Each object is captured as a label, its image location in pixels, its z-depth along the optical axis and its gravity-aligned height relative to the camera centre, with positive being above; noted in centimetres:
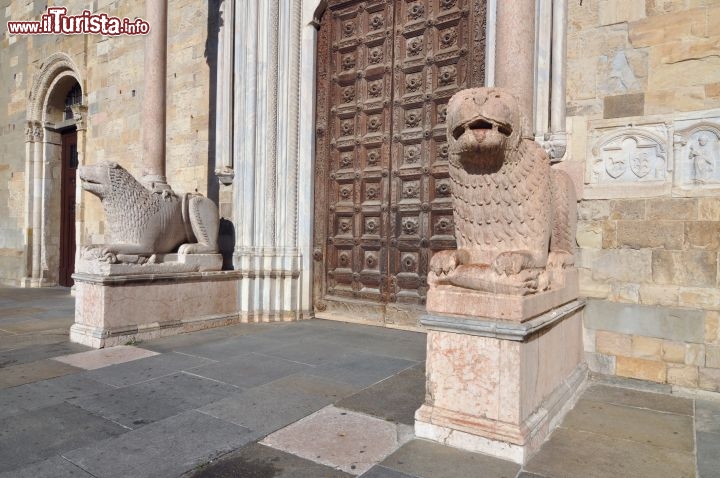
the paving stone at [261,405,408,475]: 219 -103
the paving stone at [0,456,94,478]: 201 -103
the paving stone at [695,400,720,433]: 271 -107
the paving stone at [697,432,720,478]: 216 -105
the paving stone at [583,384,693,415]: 305 -107
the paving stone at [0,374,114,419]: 281 -104
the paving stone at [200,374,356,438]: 262 -102
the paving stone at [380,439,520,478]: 209 -103
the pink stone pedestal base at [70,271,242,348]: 432 -73
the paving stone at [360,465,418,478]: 204 -103
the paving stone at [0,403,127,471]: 220 -103
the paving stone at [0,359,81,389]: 329 -104
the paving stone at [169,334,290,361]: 406 -103
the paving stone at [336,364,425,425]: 277 -103
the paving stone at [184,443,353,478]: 204 -103
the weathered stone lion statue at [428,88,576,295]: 248 +21
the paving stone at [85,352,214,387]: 336 -103
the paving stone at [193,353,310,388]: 335 -103
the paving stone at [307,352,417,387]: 342 -103
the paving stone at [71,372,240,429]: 269 -103
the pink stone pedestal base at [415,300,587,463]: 227 -75
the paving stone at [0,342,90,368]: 382 -104
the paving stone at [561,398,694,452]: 251 -105
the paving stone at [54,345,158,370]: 375 -103
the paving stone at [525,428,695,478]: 213 -104
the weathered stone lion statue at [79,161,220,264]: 458 +16
